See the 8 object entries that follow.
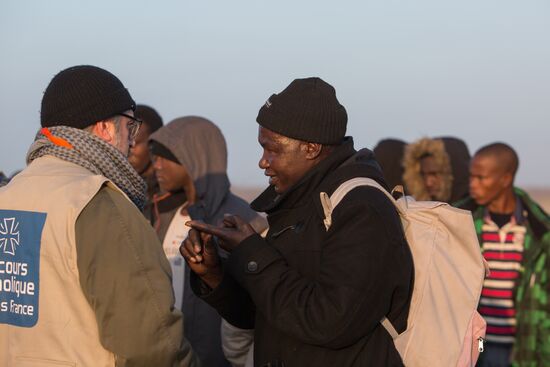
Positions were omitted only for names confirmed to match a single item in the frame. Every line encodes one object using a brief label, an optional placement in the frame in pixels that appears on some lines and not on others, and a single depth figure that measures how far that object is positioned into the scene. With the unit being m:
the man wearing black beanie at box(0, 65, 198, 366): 3.45
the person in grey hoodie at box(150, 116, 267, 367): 6.02
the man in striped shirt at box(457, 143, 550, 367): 7.18
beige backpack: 3.70
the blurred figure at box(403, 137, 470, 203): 9.27
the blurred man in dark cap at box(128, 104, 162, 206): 7.58
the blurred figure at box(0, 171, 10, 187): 6.03
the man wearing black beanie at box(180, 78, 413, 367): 3.51
